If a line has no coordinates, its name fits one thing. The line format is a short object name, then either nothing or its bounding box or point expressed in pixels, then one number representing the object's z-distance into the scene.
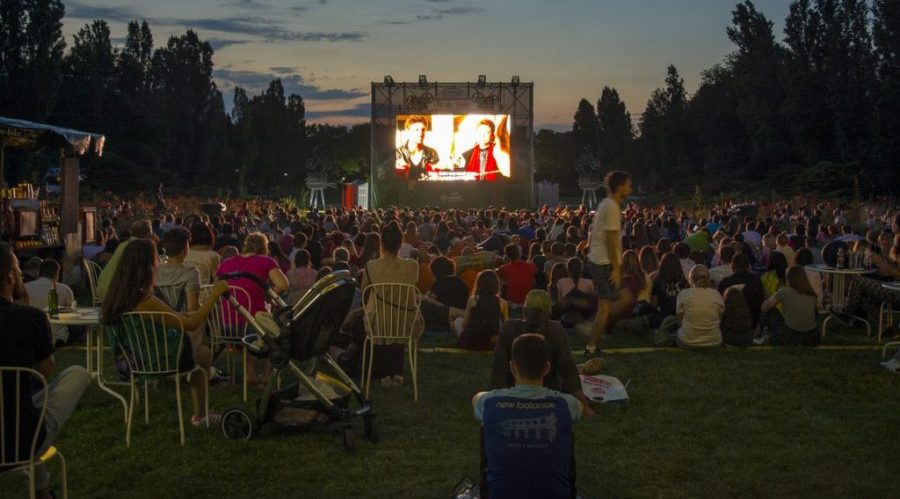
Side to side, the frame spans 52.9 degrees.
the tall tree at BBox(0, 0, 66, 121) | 36.47
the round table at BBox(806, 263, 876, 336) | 10.37
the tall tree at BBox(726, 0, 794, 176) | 47.81
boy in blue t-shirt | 3.42
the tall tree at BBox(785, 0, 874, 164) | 41.16
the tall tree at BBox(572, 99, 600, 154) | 63.00
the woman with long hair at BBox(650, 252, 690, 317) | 10.11
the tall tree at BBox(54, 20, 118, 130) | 45.66
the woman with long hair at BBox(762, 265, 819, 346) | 8.85
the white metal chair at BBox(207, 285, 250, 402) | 6.82
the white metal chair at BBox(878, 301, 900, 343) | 9.36
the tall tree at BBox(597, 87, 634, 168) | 60.62
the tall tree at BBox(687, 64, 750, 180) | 53.56
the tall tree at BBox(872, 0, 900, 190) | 36.06
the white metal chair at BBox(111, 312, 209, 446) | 5.44
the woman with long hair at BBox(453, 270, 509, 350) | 8.48
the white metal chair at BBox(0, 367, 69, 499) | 3.67
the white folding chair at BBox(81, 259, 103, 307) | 8.30
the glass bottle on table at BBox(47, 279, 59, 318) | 6.41
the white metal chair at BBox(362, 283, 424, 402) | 6.92
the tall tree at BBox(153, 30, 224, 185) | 53.62
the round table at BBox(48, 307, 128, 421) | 6.11
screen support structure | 33.38
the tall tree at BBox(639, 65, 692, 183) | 57.53
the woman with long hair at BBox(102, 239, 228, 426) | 5.30
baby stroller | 5.54
